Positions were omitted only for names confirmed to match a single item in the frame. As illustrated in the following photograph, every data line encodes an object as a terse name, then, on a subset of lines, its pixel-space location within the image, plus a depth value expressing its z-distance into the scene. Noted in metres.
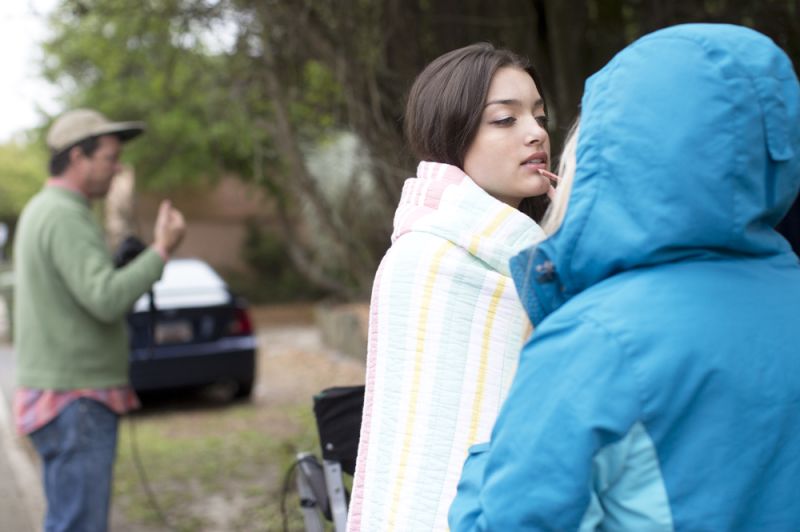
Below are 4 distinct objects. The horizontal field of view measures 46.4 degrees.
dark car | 8.90
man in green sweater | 3.68
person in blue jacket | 1.27
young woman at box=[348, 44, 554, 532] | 1.73
